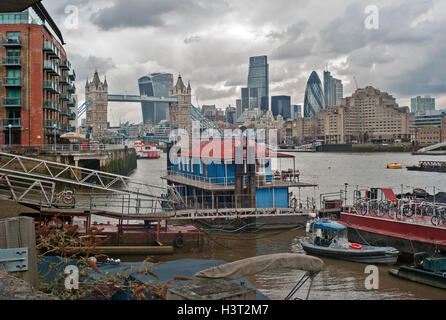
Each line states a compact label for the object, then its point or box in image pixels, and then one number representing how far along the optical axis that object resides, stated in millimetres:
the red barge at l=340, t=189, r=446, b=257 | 20609
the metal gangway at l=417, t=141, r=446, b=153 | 162988
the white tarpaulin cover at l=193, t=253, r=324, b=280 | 6754
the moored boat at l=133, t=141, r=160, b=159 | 163750
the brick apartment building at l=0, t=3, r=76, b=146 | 51594
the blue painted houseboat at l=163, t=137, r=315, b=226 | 26906
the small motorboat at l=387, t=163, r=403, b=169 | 103312
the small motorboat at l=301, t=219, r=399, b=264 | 20797
